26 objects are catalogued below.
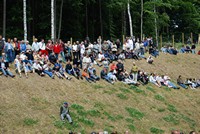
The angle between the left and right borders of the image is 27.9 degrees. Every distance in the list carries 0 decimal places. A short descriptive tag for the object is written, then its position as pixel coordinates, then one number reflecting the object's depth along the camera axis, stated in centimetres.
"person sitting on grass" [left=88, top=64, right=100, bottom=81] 2808
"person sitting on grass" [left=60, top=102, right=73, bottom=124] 2153
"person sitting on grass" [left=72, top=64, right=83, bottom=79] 2712
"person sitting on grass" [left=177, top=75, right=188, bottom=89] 3508
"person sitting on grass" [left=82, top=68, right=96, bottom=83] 2778
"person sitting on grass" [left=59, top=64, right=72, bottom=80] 2632
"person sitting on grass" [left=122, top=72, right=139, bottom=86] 3016
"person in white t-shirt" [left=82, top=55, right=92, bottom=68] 2850
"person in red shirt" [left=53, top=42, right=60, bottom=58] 2873
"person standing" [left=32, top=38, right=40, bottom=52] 2739
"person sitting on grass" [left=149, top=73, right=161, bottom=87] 3256
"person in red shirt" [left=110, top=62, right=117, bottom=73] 2977
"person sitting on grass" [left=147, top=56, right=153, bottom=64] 3756
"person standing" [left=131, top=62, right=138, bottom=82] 3023
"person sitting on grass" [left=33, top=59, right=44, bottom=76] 2509
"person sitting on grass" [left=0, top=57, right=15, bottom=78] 2320
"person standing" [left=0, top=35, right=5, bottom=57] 2483
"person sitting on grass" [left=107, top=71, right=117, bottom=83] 2936
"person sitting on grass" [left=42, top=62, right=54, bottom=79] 2555
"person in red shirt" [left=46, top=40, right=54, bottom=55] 2837
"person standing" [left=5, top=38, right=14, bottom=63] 2522
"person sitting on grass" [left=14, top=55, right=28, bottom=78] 2394
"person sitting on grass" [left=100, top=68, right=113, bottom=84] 2903
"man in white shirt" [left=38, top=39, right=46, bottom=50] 2771
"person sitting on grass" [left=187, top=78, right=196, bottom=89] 3509
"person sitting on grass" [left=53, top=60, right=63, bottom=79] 2606
